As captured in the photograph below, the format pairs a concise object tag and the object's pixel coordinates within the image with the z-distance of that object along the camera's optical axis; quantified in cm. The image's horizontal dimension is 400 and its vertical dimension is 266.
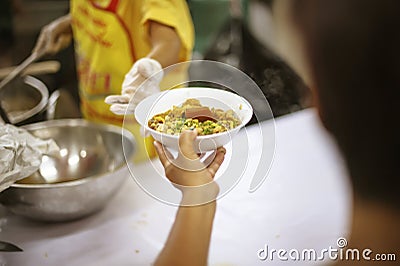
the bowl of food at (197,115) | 58
